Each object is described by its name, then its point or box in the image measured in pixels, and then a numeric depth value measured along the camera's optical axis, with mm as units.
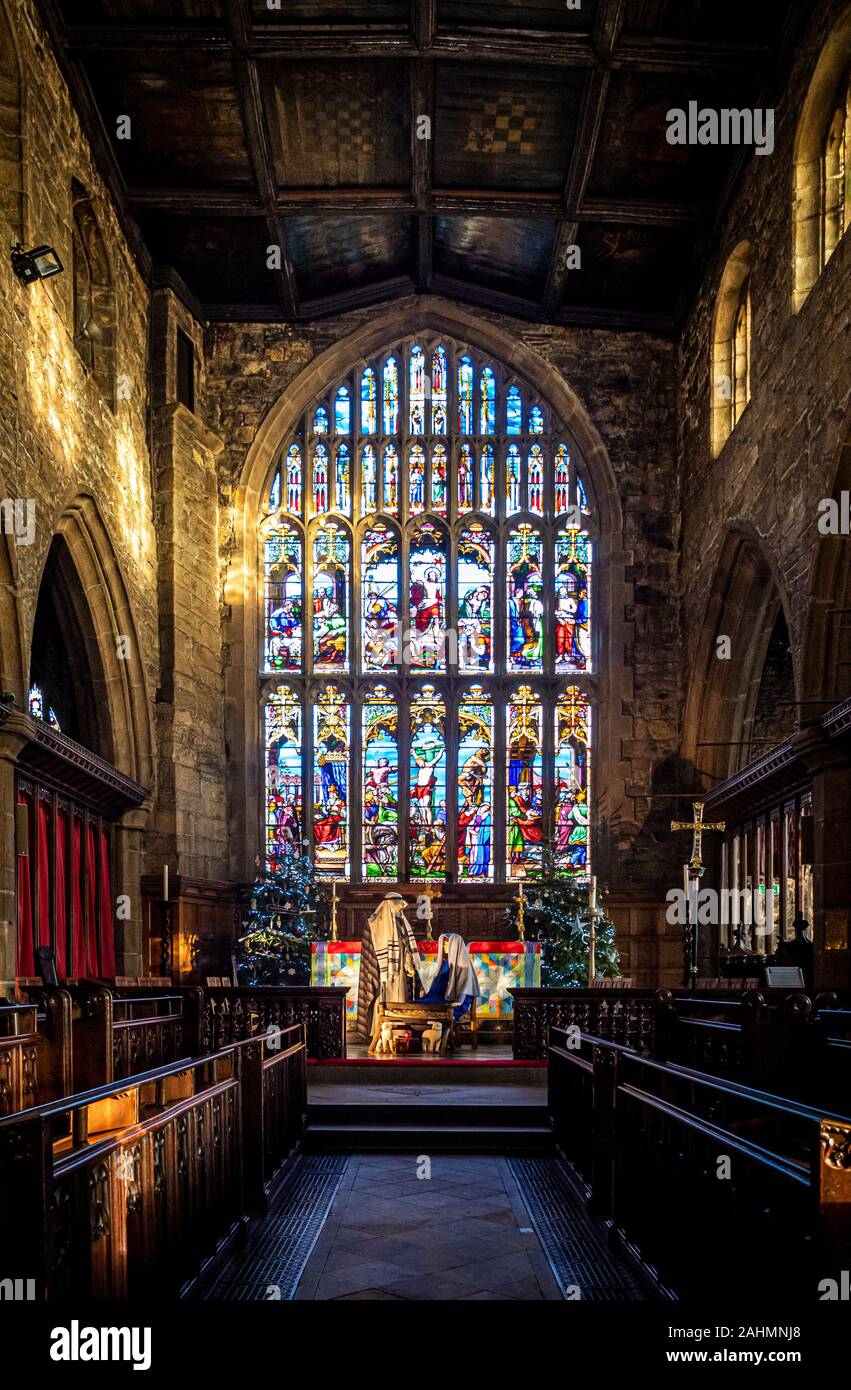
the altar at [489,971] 14859
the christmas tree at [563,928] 14984
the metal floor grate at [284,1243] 5238
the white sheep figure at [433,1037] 12883
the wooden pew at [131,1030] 6883
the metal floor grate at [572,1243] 5219
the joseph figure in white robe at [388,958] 12906
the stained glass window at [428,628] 17266
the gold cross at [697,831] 12285
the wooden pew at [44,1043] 6598
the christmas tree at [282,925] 15203
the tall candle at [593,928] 13445
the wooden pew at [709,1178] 3148
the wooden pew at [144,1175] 3289
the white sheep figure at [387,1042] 12539
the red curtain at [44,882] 11617
